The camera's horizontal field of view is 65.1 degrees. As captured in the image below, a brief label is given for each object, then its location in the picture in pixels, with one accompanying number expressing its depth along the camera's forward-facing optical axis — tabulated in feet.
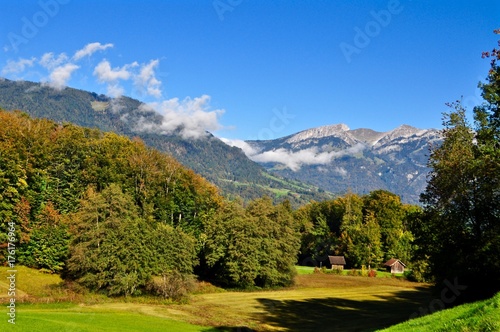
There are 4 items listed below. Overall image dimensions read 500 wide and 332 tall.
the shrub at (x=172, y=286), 207.51
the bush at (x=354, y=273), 370.12
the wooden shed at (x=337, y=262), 412.28
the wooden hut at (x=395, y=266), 404.16
